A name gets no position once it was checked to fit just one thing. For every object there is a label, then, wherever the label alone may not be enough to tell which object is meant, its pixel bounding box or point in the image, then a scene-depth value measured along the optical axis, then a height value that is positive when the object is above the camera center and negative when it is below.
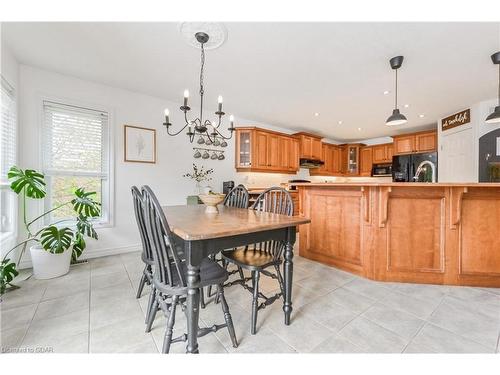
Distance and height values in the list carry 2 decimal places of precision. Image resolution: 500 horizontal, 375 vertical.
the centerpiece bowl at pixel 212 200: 1.90 -0.13
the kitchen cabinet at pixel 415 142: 4.84 +1.02
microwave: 5.75 +0.44
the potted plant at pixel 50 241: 2.09 -0.61
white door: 3.78 +0.54
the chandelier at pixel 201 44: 1.82 +1.35
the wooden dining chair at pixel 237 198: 2.38 -0.14
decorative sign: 3.83 +1.23
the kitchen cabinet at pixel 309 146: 5.42 +1.03
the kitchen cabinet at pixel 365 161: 6.18 +0.73
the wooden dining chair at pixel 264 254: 1.55 -0.57
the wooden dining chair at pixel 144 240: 1.44 -0.40
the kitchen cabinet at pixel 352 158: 6.42 +0.83
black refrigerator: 4.59 +0.50
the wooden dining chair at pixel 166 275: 1.17 -0.53
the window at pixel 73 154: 2.82 +0.42
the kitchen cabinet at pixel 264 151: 4.55 +0.76
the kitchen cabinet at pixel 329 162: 6.12 +0.70
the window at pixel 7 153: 2.24 +0.33
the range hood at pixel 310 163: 5.52 +0.59
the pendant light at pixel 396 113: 2.30 +0.92
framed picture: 3.31 +0.63
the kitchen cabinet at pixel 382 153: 5.75 +0.90
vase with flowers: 3.96 +0.18
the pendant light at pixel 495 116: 2.58 +0.85
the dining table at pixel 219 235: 1.18 -0.31
